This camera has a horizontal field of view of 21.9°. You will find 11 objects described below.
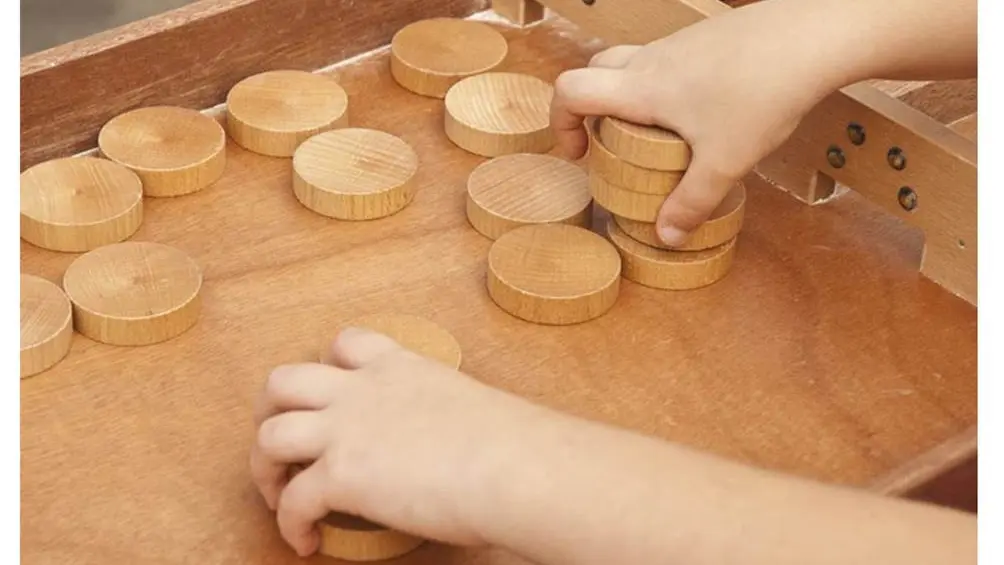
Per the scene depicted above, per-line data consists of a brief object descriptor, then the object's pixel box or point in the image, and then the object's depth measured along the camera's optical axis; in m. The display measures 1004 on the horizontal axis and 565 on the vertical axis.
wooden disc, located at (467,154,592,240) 1.07
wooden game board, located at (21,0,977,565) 0.95
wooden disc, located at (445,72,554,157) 1.11
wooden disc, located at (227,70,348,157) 1.10
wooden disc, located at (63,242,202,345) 1.00
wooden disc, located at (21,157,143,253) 1.04
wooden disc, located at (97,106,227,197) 1.07
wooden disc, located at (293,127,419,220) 1.07
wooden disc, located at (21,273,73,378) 0.98
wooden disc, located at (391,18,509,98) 1.15
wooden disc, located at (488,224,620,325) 1.02
